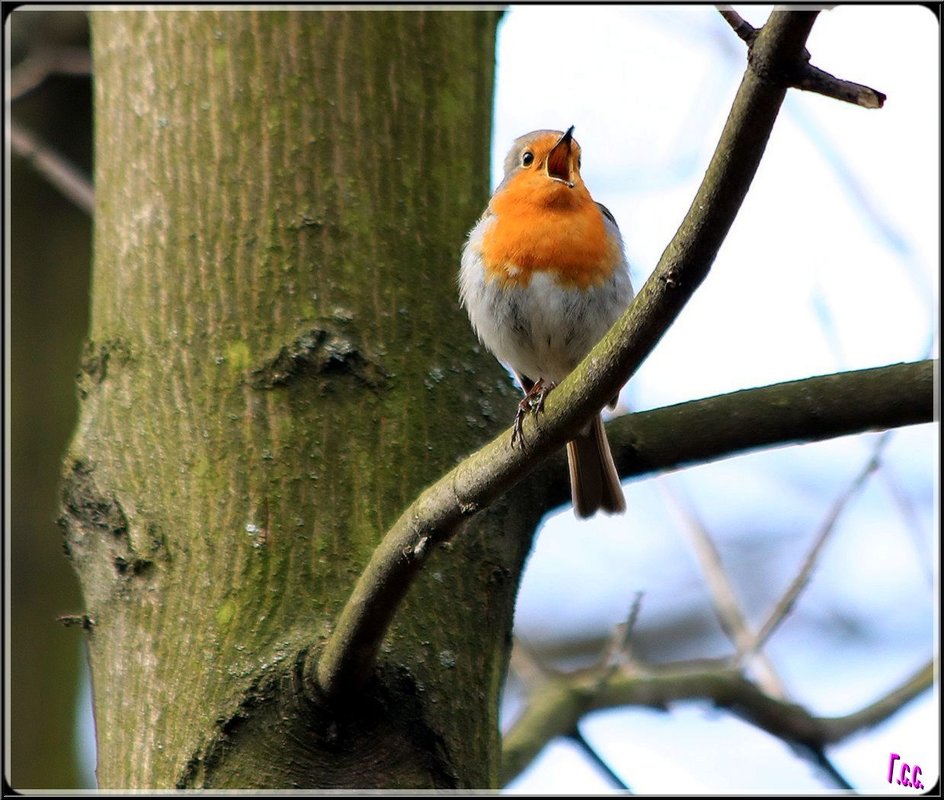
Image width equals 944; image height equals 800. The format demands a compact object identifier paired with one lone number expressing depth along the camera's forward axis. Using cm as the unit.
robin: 703
